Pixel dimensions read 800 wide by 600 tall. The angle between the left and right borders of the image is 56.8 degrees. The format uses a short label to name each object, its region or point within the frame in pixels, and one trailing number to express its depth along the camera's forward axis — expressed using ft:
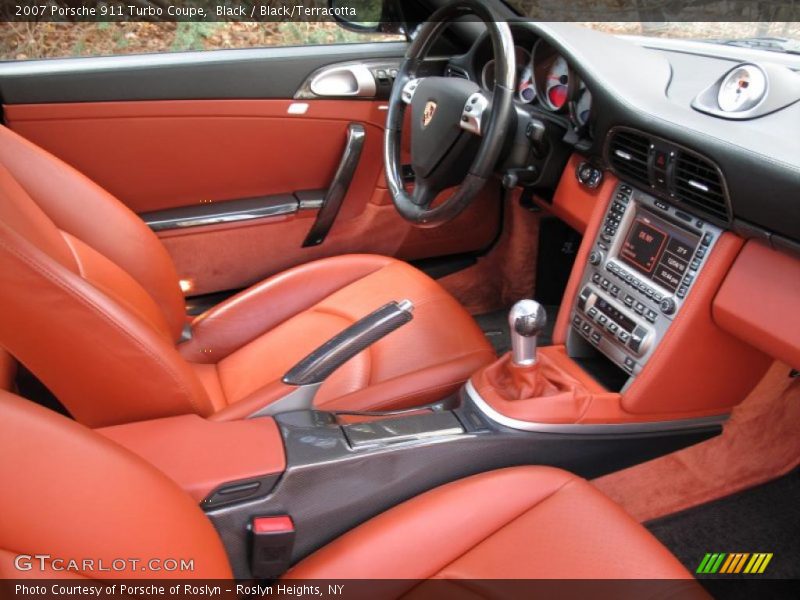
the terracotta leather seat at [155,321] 2.88
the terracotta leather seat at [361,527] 1.90
